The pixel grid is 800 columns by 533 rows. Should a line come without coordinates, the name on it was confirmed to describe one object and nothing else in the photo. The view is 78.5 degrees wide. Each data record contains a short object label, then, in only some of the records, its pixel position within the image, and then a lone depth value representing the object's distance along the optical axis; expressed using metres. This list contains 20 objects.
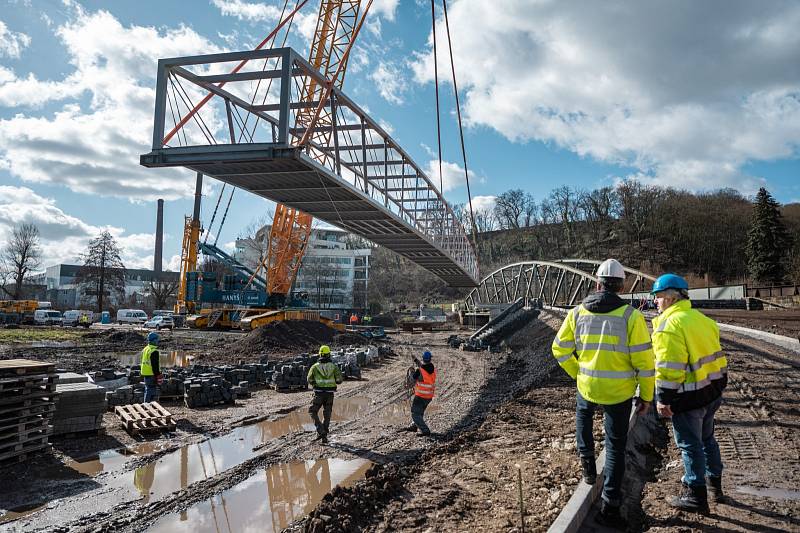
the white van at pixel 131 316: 51.25
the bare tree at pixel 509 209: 101.31
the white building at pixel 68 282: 86.62
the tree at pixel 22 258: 58.12
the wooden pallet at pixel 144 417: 8.99
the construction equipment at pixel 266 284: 31.55
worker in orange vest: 8.79
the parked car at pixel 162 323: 40.66
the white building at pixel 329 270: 75.12
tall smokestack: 87.80
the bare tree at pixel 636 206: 70.56
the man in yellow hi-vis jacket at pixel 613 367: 3.89
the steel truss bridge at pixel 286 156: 11.92
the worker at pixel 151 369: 10.39
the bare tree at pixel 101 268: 55.50
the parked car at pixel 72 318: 43.72
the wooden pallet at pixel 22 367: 6.88
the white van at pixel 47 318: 43.12
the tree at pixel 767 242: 45.03
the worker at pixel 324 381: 8.43
